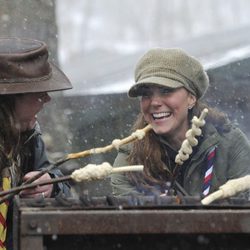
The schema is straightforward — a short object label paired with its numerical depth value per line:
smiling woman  9.27
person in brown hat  8.31
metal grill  5.92
